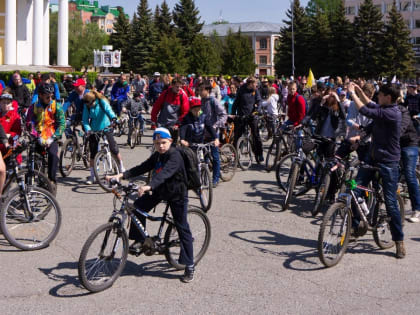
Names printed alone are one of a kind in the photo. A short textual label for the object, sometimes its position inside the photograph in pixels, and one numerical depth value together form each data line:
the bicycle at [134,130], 18.03
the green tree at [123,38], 82.66
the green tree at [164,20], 87.50
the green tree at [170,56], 71.00
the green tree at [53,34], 107.62
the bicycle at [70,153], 12.98
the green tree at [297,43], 76.88
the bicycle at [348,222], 6.88
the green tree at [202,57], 76.81
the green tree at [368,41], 72.06
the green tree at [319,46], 74.56
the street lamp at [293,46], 70.68
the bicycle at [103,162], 11.44
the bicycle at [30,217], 7.41
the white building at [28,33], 57.75
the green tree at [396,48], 72.06
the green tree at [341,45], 72.19
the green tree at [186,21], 87.50
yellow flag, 28.64
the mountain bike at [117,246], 5.91
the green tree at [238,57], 80.69
